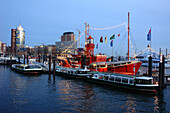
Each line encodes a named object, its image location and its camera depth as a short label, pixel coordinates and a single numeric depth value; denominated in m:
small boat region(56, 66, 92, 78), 60.66
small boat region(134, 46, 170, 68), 125.60
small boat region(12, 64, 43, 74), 77.50
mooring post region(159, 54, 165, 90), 37.32
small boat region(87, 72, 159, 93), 37.44
